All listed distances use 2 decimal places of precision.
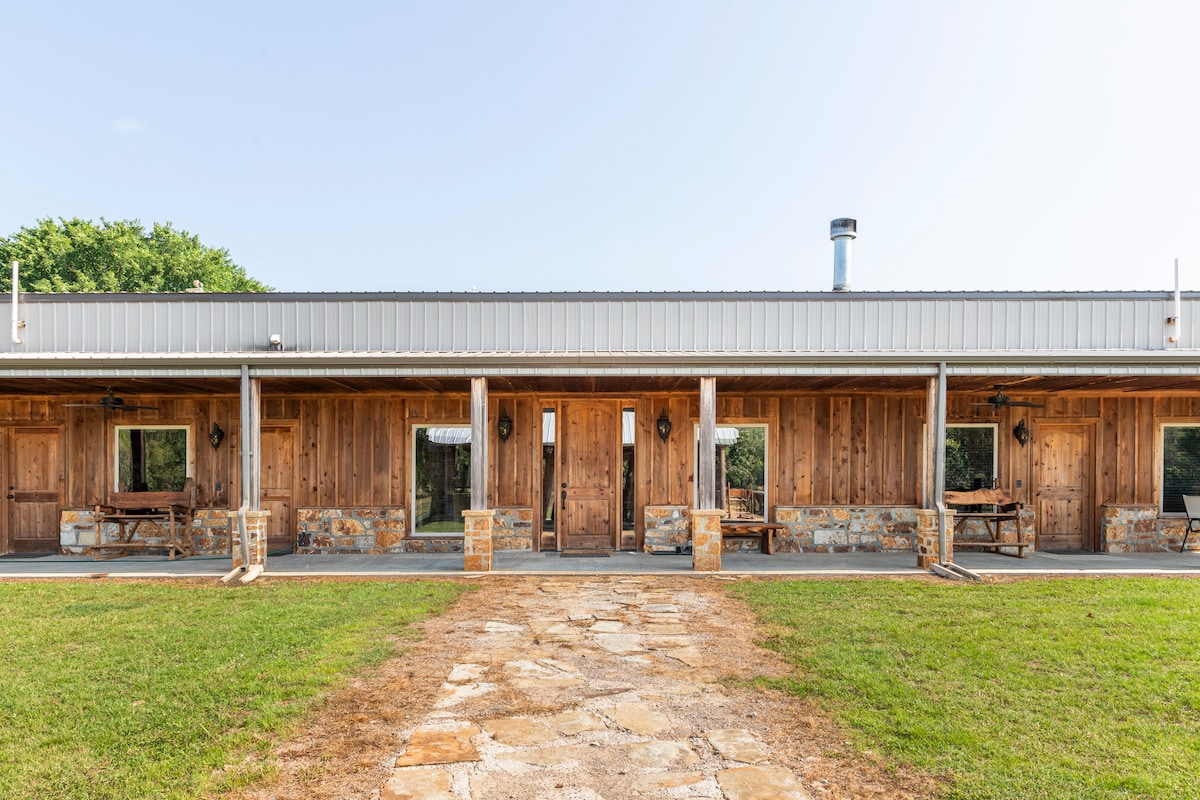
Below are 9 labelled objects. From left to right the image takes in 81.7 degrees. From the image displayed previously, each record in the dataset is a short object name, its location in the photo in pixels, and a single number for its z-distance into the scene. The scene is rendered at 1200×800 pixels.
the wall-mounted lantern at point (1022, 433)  10.35
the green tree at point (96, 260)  23.56
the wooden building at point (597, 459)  10.20
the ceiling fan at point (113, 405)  9.54
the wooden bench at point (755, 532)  9.80
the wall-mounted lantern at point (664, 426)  10.22
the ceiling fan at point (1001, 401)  9.73
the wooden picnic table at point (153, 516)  9.63
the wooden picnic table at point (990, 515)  9.46
